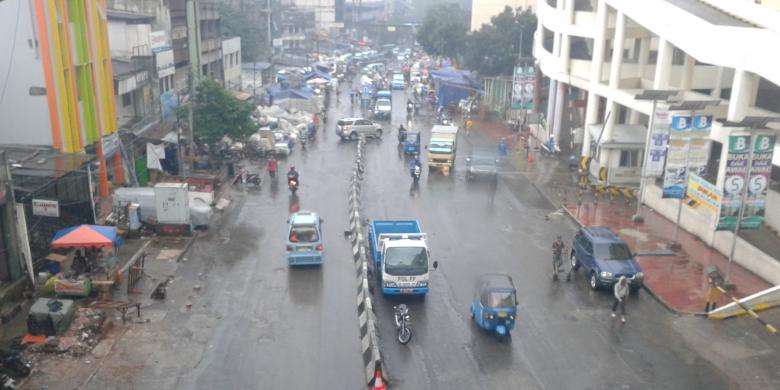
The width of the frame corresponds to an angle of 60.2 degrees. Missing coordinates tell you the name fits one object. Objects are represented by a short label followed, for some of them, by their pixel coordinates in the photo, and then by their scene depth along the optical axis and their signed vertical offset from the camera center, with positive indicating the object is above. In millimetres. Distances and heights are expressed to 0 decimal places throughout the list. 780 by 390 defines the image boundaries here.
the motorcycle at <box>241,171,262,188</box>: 33781 -7682
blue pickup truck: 19266 -6683
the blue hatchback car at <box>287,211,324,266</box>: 21922 -6928
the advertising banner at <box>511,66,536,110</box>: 47062 -4225
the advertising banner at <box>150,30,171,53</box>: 39297 -1122
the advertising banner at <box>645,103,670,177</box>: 26688 -4442
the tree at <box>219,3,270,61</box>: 68875 -551
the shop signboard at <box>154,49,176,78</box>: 39375 -2441
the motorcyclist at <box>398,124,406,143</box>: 44375 -7016
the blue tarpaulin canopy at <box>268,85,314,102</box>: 53562 -5490
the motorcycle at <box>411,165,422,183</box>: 34469 -7287
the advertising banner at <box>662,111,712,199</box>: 24359 -4256
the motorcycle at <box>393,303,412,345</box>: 17078 -7390
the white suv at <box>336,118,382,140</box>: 46719 -7028
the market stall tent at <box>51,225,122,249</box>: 19891 -6325
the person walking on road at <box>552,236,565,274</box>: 22188 -7282
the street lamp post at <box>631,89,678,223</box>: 25594 -2457
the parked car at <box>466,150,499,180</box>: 35594 -7158
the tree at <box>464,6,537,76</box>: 63406 -1478
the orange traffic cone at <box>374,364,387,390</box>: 14609 -7548
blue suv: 20672 -7098
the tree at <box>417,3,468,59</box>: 70375 -1022
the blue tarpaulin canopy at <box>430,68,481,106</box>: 63156 -5668
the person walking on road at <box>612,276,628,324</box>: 18592 -7076
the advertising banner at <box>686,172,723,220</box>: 21573 -5262
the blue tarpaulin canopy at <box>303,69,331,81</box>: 66188 -4956
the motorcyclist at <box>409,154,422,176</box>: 34656 -6933
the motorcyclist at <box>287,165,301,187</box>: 32219 -7059
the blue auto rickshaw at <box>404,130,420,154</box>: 41594 -7094
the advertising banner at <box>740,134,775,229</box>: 20688 -4559
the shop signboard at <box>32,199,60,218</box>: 19672 -5367
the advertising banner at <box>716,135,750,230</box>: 20750 -4355
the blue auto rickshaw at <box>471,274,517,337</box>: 17250 -7009
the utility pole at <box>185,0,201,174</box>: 48544 -1286
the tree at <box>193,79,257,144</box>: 35312 -4635
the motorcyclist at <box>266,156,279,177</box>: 34656 -7156
